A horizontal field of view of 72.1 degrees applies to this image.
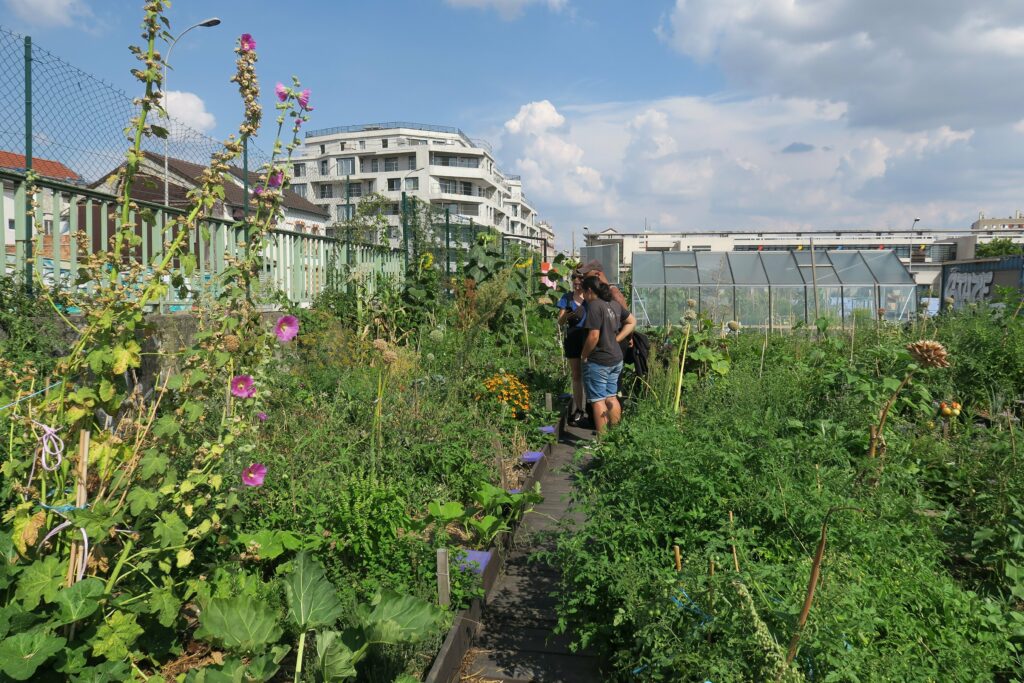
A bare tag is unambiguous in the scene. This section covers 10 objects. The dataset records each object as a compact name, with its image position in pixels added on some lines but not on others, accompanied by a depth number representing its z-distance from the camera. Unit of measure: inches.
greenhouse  512.7
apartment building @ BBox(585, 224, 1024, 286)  2576.3
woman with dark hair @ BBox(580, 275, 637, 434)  255.9
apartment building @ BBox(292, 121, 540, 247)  2997.0
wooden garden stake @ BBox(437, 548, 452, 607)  123.6
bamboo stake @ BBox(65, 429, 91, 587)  98.1
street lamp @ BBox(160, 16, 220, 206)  215.8
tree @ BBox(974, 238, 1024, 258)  2517.2
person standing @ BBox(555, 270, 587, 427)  284.7
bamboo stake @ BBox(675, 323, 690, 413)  250.6
